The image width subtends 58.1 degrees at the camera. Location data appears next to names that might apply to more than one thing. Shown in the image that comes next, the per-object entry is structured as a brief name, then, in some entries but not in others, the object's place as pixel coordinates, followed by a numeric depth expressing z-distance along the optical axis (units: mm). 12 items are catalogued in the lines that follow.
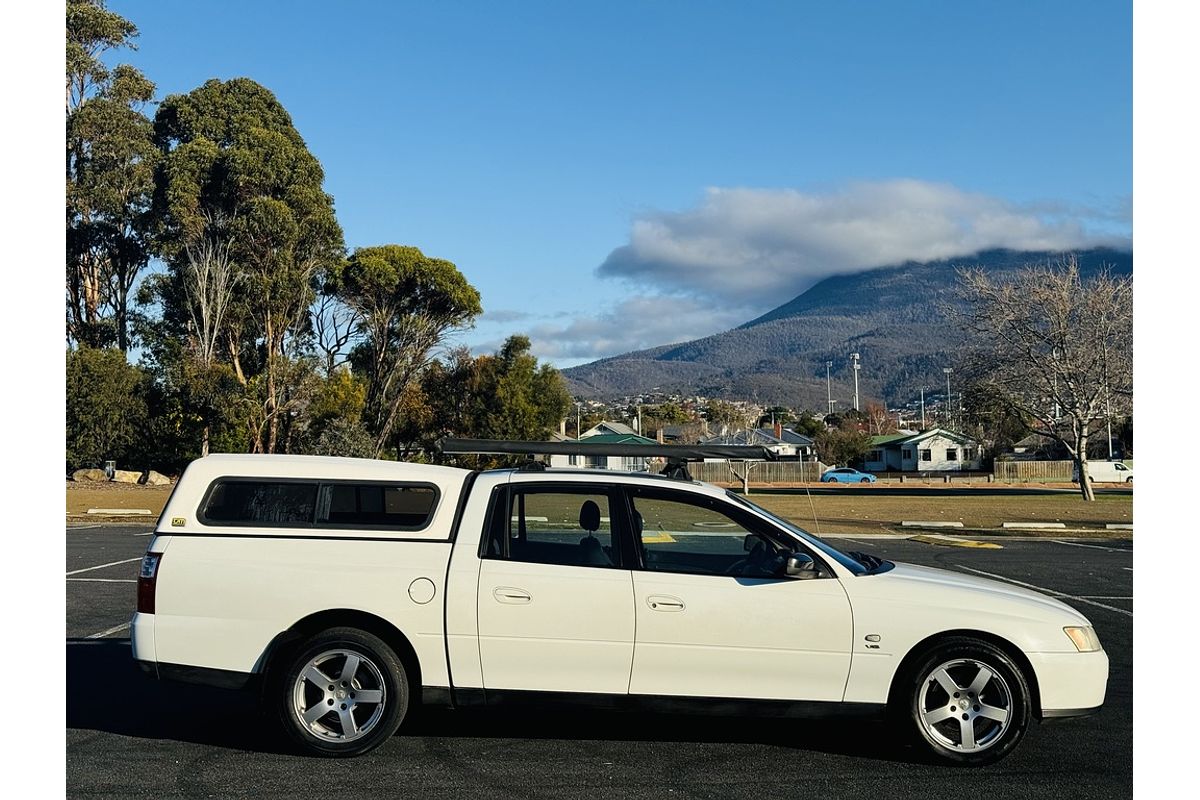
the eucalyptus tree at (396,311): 51594
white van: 67006
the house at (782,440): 87212
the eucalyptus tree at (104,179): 51188
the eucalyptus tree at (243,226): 49969
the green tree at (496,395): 55500
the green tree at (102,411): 48062
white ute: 6152
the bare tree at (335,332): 52562
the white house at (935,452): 92812
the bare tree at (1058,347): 38188
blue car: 74500
